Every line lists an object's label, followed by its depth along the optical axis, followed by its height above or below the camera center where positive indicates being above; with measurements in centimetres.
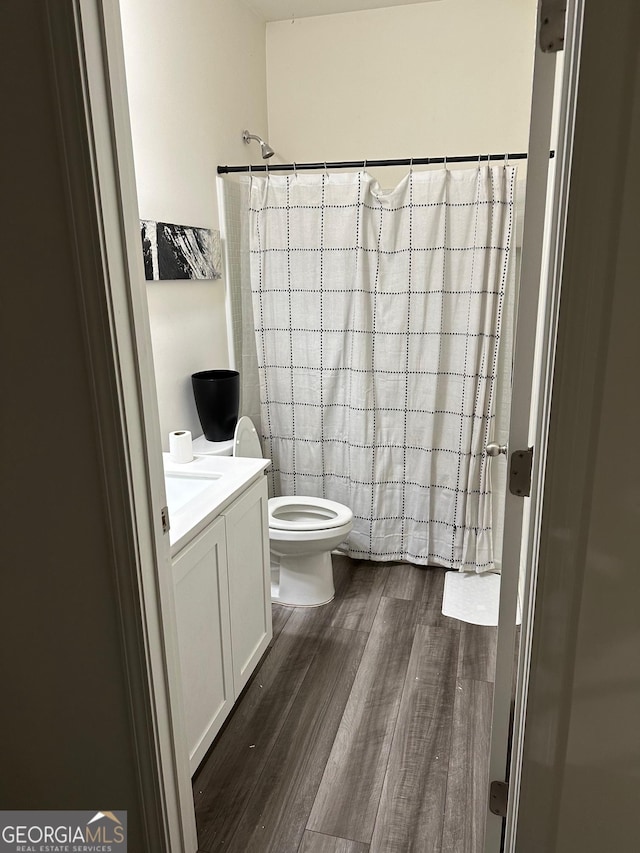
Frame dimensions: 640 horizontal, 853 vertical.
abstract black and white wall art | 232 +11
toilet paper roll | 221 -58
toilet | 257 -108
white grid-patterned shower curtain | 268 -31
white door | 93 -16
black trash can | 259 -51
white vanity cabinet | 167 -98
